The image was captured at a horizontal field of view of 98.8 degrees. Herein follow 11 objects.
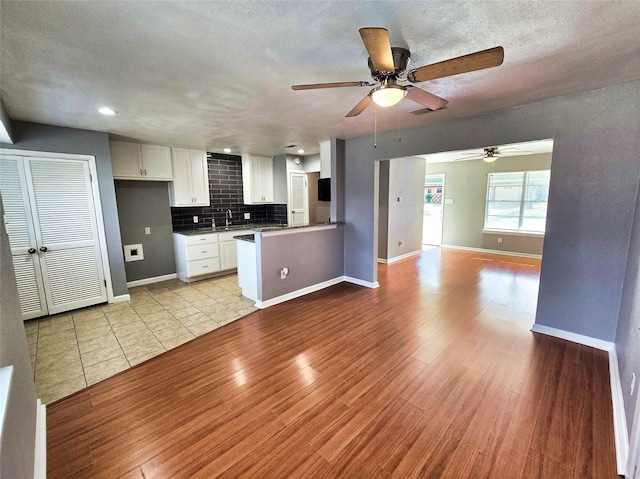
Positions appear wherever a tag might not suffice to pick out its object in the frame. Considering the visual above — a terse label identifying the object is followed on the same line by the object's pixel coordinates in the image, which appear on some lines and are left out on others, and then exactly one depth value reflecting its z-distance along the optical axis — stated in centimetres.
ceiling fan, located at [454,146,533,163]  530
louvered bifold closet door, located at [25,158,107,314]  333
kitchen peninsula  375
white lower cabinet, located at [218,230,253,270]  515
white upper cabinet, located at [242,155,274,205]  568
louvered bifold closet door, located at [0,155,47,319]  311
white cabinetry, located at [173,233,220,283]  476
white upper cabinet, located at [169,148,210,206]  482
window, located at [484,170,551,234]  632
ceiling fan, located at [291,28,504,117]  139
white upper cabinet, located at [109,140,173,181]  420
